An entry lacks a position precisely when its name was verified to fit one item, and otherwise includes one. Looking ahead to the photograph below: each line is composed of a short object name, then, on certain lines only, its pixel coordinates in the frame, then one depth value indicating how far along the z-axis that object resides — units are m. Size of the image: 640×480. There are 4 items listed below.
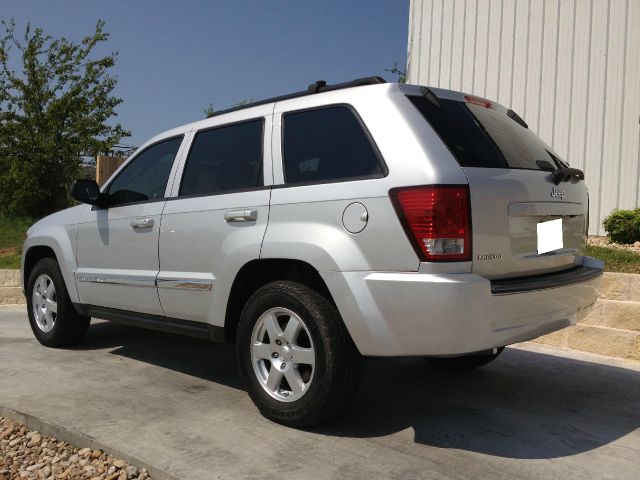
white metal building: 9.25
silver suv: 2.88
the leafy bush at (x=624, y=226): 8.32
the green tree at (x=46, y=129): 13.39
